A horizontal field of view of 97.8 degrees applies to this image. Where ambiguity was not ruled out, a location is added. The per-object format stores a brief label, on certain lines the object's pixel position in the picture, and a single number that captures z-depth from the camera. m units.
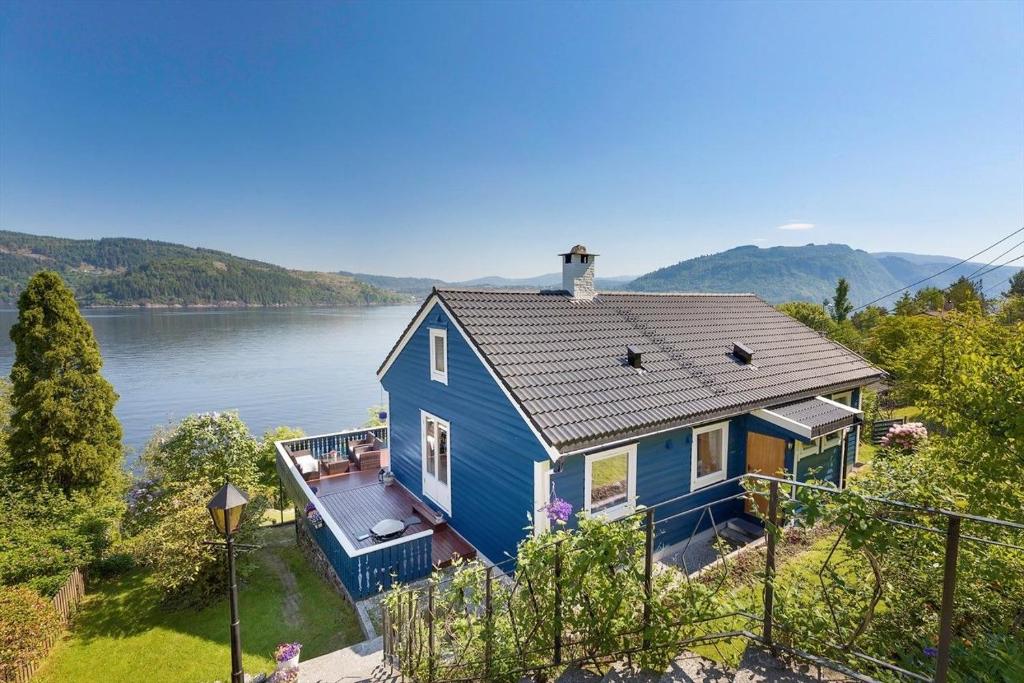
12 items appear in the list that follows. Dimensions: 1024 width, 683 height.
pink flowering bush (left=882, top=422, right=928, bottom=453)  12.33
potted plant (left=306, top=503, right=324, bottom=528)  9.07
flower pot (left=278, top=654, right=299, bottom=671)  5.66
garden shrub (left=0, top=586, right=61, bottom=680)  6.29
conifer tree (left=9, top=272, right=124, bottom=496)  11.05
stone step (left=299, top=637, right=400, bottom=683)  5.70
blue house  7.68
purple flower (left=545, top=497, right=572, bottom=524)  6.05
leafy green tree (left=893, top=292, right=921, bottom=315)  42.47
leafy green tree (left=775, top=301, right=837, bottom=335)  36.30
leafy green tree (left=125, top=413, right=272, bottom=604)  8.22
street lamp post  4.79
